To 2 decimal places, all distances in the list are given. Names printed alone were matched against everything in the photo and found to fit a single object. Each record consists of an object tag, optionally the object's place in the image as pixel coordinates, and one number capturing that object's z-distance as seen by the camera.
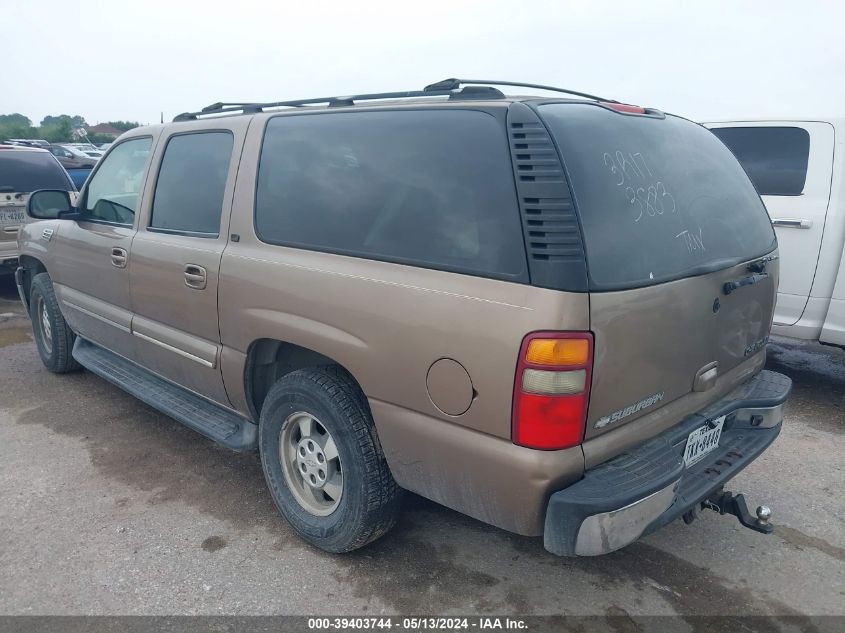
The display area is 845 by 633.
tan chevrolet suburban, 2.01
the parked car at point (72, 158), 15.17
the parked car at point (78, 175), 12.88
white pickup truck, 4.49
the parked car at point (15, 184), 6.92
